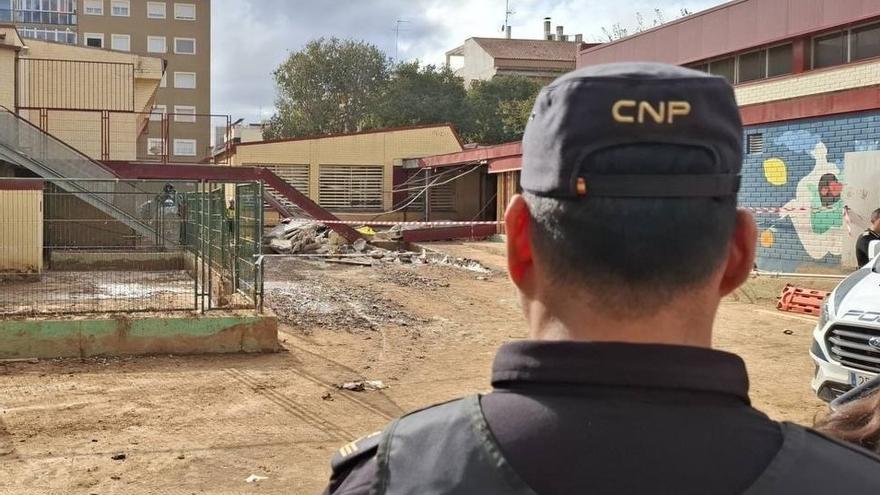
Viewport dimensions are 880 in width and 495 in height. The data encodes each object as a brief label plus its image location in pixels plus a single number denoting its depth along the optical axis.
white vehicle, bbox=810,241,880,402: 5.57
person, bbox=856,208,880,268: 9.80
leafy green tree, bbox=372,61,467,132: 50.78
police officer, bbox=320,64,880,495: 1.10
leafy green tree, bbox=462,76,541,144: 50.59
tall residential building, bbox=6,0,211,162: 68.81
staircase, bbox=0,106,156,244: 19.25
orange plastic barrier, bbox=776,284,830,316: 13.16
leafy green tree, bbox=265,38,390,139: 56.62
